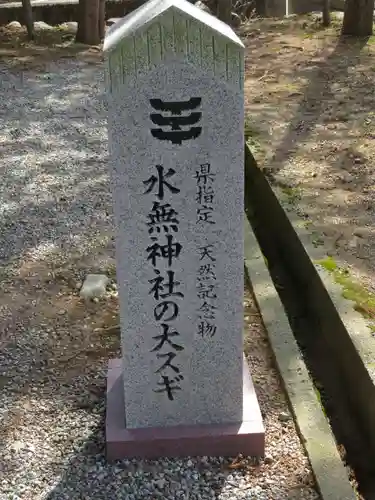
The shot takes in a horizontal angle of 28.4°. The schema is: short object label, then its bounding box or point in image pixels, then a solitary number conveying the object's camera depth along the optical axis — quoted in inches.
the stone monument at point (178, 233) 100.3
